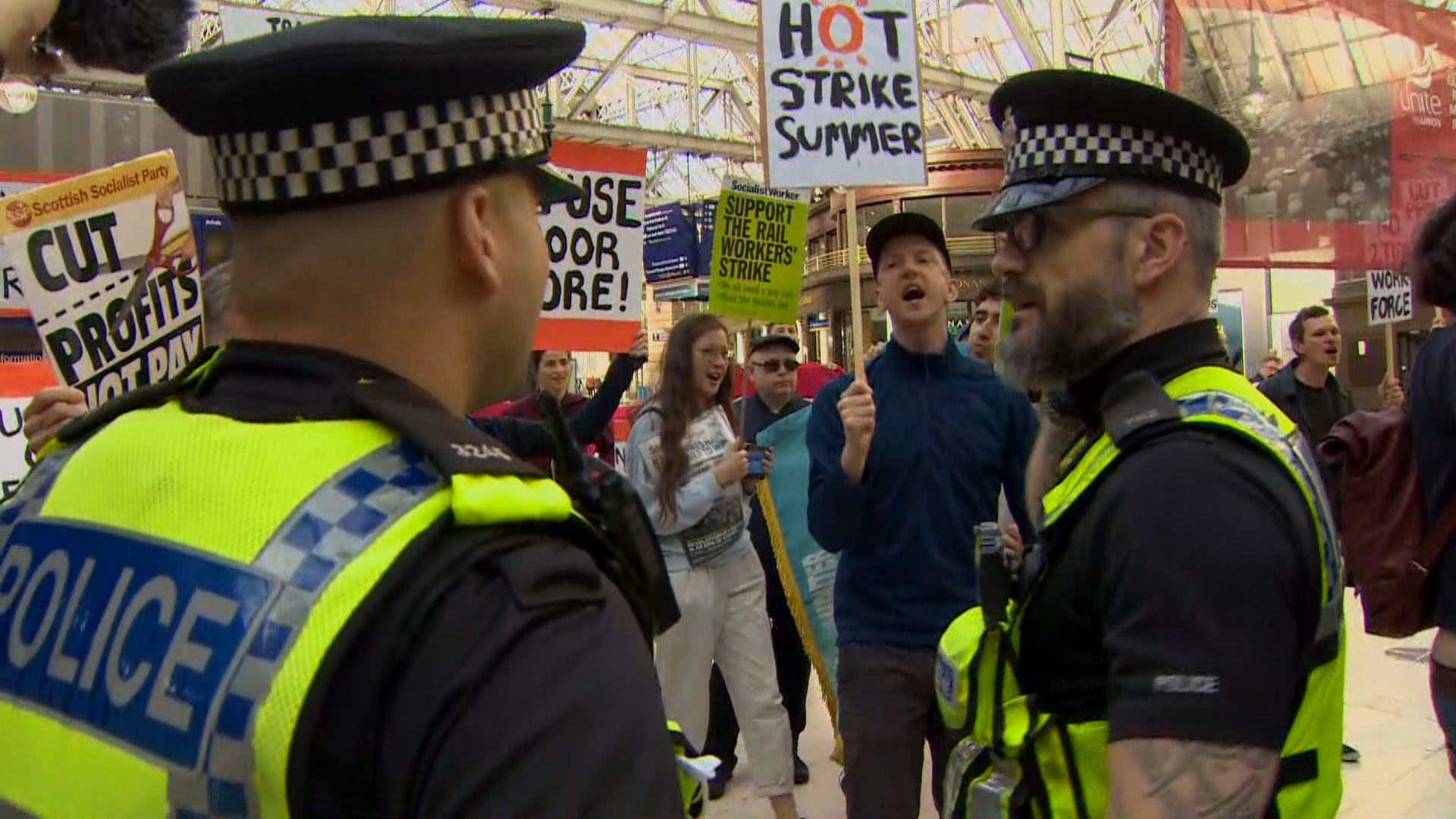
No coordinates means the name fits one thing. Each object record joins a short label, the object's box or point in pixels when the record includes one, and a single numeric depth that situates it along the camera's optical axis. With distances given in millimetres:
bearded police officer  1277
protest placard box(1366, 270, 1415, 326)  7004
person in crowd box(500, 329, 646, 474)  4586
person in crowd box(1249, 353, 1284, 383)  10938
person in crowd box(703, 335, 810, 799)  4695
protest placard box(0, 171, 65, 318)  4059
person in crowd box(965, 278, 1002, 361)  4711
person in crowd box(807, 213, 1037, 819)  2842
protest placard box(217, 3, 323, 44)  4109
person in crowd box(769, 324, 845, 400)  7348
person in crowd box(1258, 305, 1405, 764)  5559
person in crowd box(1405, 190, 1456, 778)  2303
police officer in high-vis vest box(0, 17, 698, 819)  742
